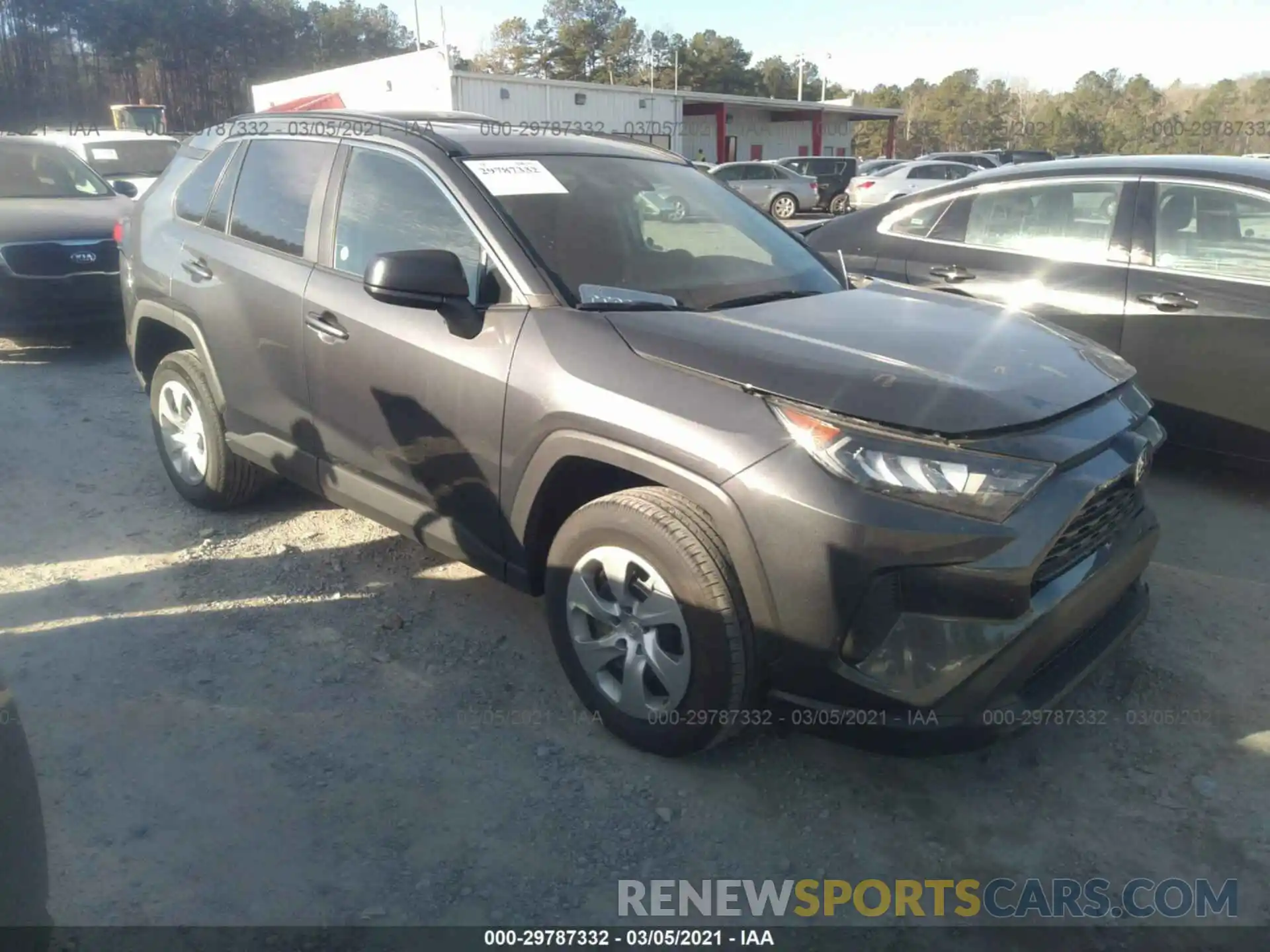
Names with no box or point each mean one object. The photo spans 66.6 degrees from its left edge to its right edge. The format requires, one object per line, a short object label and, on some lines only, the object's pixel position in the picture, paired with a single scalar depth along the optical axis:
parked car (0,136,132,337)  7.24
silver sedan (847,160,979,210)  23.09
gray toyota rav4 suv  2.40
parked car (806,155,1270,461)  4.57
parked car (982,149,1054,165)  27.64
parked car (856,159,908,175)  28.69
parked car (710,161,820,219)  25.47
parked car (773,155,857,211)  26.92
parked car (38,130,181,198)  14.62
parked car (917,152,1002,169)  28.24
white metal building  25.34
